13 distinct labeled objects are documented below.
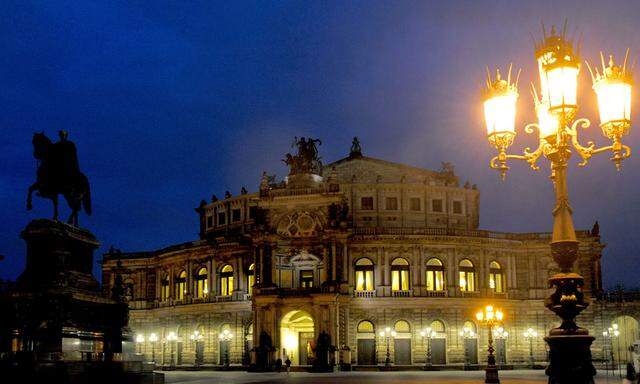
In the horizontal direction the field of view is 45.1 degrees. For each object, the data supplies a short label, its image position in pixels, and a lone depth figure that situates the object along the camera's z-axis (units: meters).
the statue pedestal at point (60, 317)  24.78
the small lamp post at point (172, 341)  77.00
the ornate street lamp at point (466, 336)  68.21
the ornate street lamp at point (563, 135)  13.27
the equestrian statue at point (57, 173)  28.66
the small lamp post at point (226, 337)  72.03
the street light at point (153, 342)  79.06
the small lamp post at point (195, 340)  74.19
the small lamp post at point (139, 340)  80.44
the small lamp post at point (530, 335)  71.12
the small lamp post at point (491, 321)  40.03
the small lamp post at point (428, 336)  67.38
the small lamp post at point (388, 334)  67.36
